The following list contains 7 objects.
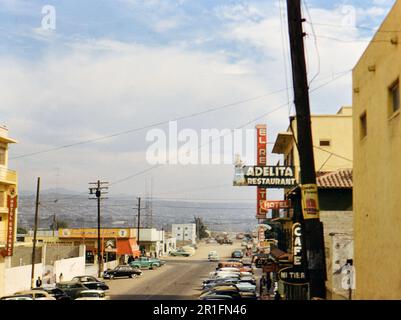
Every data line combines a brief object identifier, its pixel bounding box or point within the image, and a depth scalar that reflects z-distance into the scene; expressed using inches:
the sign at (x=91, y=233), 3048.7
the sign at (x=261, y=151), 1774.7
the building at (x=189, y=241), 6934.6
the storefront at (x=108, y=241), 3002.0
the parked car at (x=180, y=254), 4352.9
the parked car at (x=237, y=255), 3761.1
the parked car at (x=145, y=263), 2815.0
